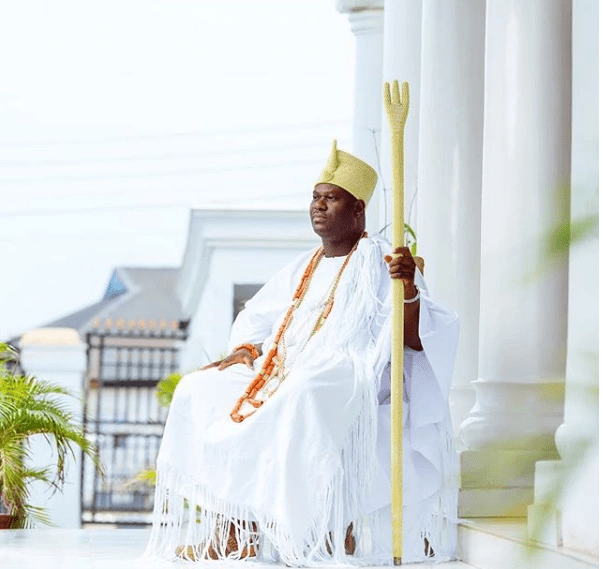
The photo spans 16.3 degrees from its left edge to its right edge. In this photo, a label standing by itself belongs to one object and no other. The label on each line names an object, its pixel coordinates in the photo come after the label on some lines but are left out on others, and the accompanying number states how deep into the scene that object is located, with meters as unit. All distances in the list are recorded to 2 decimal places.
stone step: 5.12
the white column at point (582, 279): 4.97
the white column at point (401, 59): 12.36
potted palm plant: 11.72
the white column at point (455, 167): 9.96
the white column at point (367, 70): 14.79
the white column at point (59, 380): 20.91
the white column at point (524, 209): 8.44
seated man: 7.11
